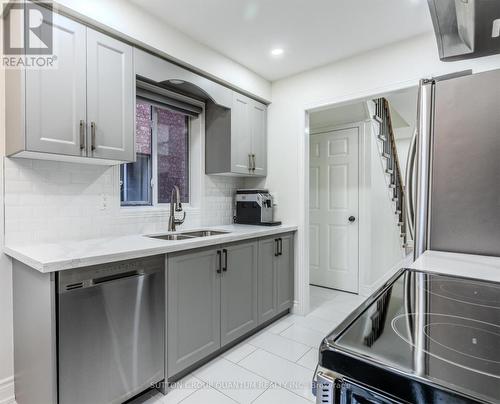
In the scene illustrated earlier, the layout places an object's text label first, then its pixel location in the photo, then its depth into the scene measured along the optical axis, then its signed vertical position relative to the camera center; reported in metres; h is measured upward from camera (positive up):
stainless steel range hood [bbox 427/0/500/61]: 1.19 +0.81
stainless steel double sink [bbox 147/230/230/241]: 2.46 -0.30
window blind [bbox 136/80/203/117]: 2.45 +0.93
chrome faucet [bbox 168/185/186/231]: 2.59 -0.08
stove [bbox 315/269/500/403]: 0.47 -0.28
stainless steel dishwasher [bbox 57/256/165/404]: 1.43 -0.70
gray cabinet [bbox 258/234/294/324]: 2.70 -0.74
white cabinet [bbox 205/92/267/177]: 2.93 +0.64
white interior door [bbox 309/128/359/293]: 3.78 -0.13
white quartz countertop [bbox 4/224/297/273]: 1.39 -0.28
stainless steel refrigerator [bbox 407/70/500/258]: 1.41 +0.17
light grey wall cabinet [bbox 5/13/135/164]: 1.63 +0.60
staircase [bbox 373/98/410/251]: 4.01 +0.60
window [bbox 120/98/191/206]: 2.57 +0.41
